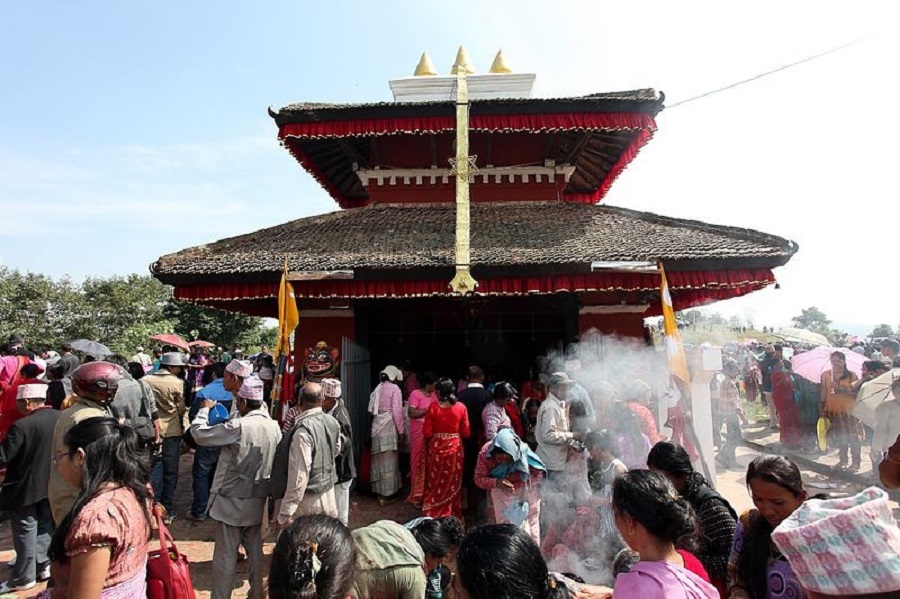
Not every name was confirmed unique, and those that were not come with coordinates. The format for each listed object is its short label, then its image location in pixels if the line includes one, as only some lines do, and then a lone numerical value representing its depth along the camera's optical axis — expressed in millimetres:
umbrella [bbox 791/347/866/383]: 10342
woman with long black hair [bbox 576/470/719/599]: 2082
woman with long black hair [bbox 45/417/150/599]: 2238
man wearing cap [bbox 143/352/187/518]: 6895
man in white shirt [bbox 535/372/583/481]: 5539
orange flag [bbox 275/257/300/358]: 6355
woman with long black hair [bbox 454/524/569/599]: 1931
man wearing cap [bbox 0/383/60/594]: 5020
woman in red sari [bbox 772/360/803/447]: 11453
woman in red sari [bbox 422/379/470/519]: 6398
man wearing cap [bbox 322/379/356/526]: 5250
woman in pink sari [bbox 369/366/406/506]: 7434
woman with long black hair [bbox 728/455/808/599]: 2527
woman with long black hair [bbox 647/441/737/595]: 2996
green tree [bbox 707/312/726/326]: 57425
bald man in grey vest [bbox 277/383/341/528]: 4297
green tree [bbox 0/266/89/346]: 26969
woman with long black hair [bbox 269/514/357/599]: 1855
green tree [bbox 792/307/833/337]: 65500
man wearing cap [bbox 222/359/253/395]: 4965
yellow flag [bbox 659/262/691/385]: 6344
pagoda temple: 6590
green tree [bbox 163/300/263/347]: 33094
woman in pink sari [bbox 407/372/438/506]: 7156
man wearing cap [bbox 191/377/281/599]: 4352
